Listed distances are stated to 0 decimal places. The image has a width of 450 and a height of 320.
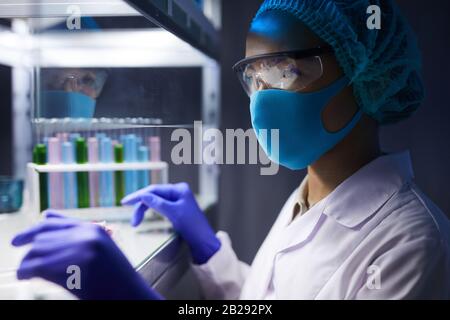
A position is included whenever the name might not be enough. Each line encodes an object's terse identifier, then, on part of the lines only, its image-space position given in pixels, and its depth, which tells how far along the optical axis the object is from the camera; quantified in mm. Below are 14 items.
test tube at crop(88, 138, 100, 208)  1268
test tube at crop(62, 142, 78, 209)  1203
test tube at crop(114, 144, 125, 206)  1312
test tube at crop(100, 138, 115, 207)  1288
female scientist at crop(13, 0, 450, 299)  686
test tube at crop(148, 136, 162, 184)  1305
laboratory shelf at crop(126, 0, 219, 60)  887
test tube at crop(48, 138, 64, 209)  1166
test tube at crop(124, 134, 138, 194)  1335
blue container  1320
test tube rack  1139
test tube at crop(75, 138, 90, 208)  1234
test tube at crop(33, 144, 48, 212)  1124
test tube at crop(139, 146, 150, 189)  1356
